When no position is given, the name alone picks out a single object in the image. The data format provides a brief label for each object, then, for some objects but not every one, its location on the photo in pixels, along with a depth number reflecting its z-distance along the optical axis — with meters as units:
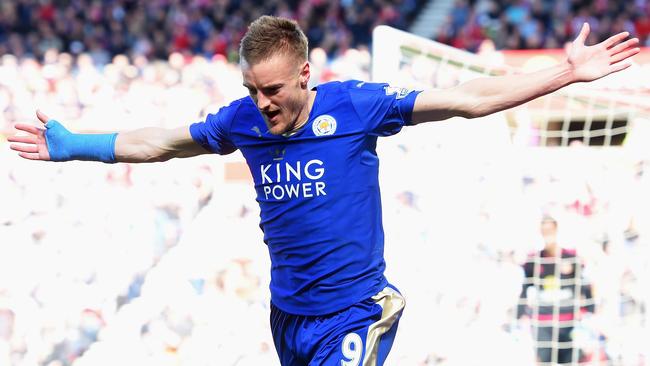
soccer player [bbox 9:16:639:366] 8.41
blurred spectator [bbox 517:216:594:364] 14.40
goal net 13.91
